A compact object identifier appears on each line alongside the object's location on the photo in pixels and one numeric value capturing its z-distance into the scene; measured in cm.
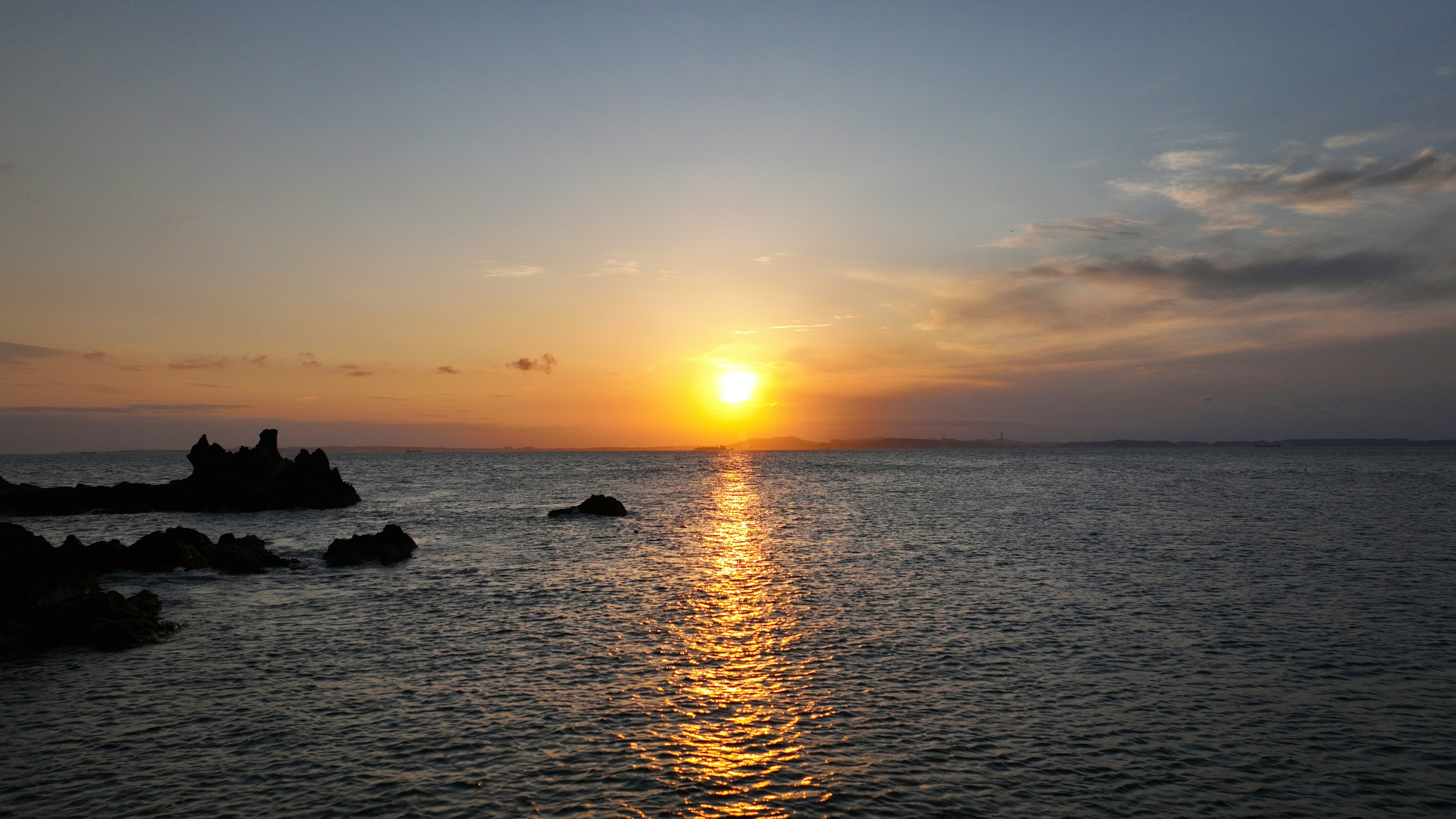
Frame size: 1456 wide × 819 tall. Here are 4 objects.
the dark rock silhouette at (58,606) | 2656
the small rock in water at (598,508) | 7912
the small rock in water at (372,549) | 4594
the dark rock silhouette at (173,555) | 4256
